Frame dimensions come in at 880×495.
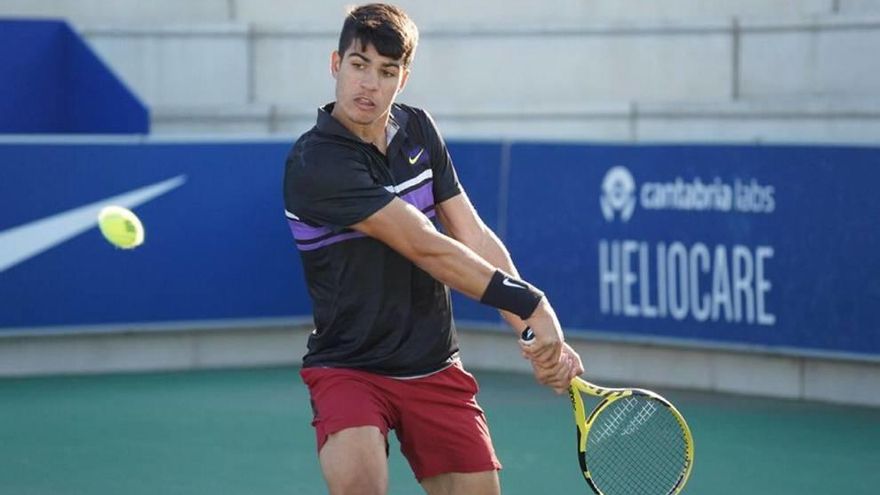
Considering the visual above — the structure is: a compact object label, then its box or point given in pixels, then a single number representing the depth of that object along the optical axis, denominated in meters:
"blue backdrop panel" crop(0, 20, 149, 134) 14.65
